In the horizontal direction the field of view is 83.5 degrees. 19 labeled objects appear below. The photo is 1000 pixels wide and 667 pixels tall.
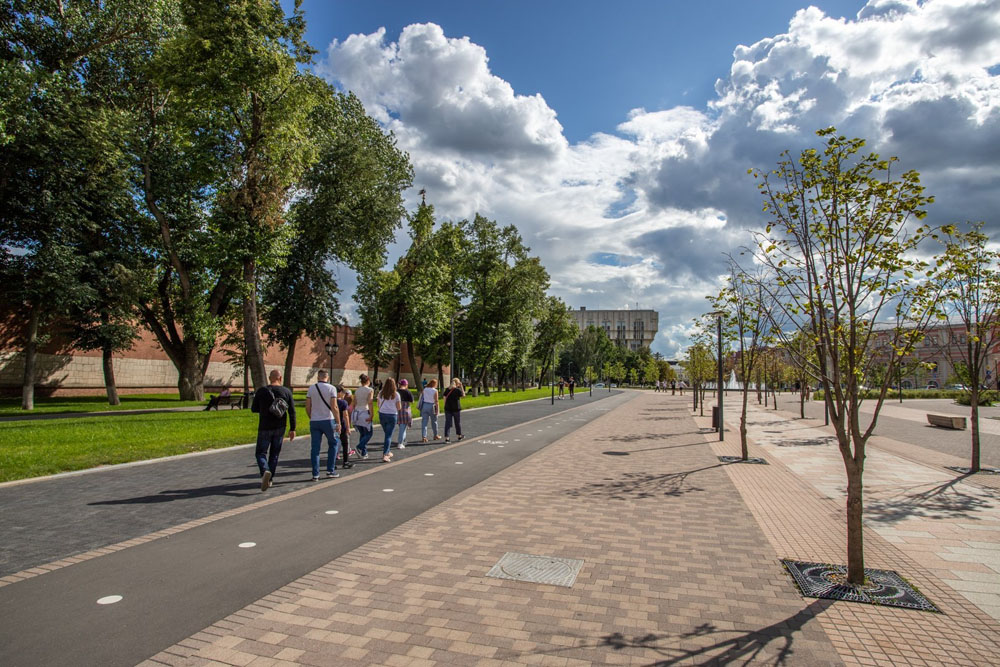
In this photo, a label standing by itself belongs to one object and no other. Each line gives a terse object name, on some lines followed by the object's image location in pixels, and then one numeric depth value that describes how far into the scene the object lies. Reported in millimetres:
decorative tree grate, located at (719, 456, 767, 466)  12234
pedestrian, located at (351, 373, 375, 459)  11875
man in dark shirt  8469
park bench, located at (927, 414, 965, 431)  20719
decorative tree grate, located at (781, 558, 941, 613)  4590
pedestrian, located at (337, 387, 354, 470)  10672
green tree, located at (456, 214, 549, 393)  44375
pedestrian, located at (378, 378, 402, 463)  11828
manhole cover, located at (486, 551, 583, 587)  4957
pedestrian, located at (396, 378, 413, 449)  12922
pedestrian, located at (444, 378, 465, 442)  14942
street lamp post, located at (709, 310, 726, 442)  16169
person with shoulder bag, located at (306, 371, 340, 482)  9297
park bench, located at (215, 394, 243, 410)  25828
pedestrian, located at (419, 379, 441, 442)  14805
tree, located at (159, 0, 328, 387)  18969
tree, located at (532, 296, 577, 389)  63969
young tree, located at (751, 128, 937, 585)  5070
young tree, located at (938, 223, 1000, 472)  10587
